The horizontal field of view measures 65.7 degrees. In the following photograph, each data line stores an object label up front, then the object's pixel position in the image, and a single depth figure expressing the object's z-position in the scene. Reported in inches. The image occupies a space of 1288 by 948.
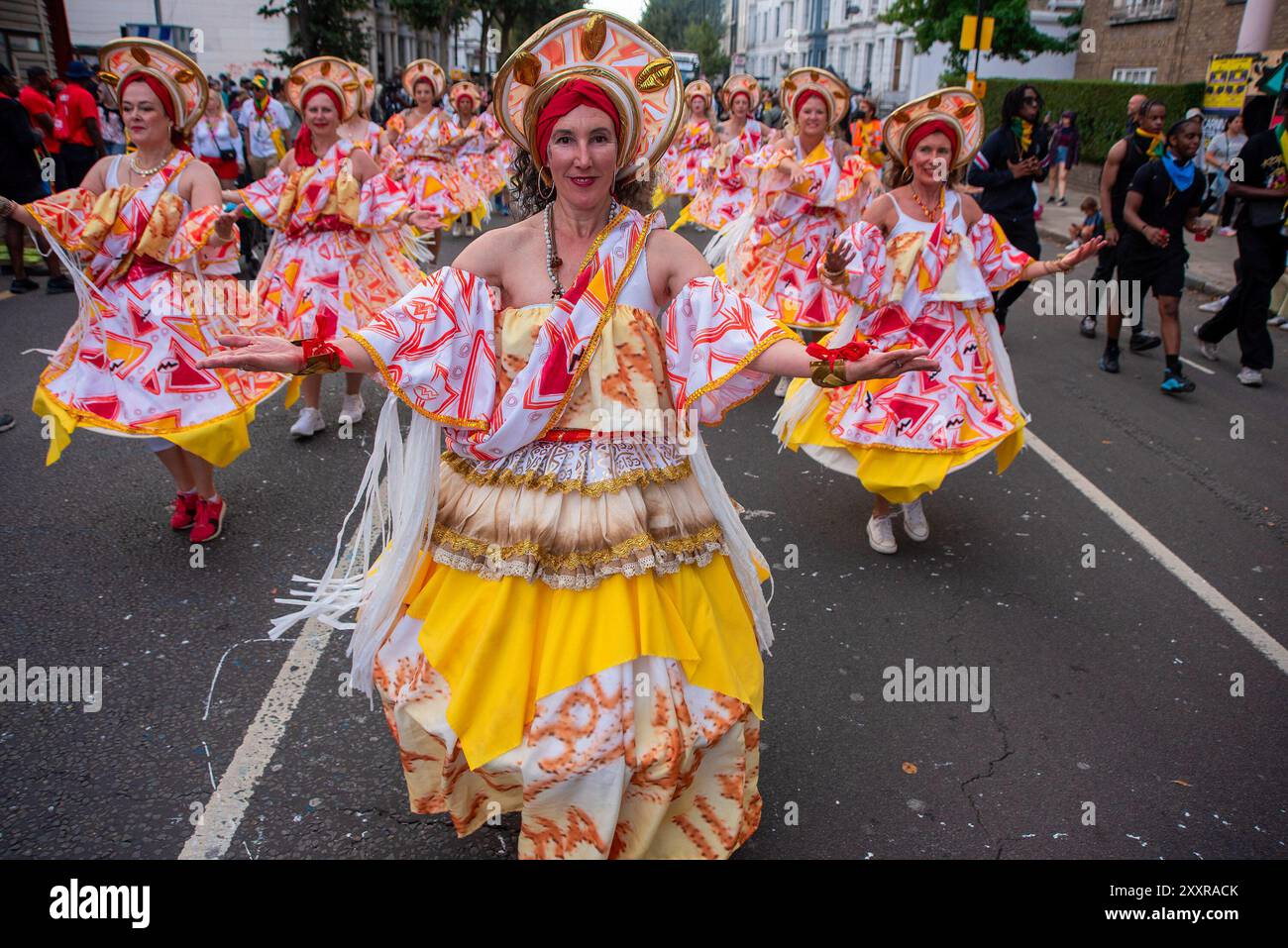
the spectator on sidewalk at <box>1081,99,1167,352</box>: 326.2
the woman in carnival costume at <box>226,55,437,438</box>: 240.7
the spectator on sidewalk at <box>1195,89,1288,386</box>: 310.5
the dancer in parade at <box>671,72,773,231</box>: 390.9
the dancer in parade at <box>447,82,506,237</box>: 530.9
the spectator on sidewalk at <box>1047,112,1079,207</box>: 722.8
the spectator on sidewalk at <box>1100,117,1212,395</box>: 304.2
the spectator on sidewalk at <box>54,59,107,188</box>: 448.1
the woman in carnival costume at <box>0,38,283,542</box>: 180.5
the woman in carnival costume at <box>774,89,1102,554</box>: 186.2
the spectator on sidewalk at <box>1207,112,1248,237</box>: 531.2
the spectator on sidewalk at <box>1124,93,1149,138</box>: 430.3
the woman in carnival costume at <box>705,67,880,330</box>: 286.7
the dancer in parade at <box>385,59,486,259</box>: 498.0
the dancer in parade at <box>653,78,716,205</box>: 543.2
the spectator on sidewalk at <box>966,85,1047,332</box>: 330.0
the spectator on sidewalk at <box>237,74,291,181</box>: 589.3
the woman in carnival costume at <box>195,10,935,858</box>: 95.6
